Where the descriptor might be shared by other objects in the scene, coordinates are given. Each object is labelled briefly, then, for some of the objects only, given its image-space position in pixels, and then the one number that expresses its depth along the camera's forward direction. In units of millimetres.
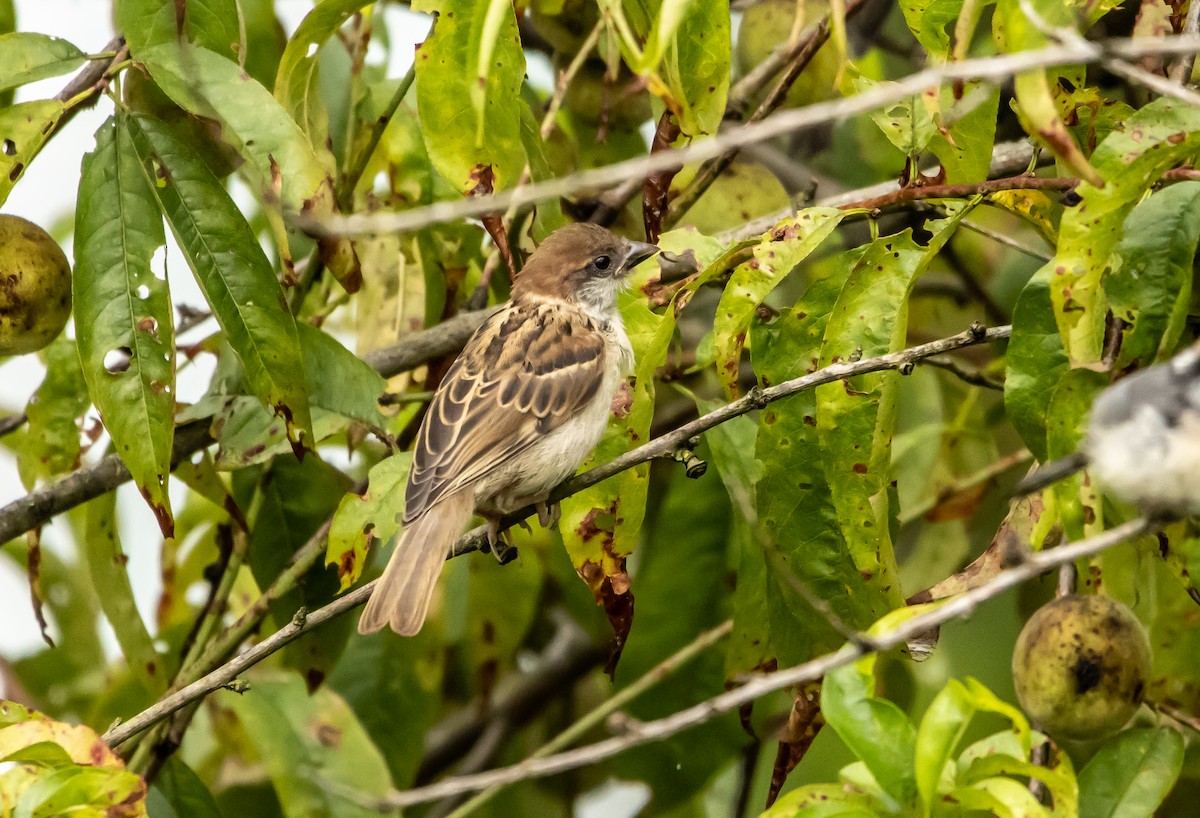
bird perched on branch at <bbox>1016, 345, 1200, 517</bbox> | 3986
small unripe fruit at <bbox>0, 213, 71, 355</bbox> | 6105
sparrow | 6949
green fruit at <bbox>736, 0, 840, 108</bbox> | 8727
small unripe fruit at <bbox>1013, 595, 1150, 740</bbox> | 4926
